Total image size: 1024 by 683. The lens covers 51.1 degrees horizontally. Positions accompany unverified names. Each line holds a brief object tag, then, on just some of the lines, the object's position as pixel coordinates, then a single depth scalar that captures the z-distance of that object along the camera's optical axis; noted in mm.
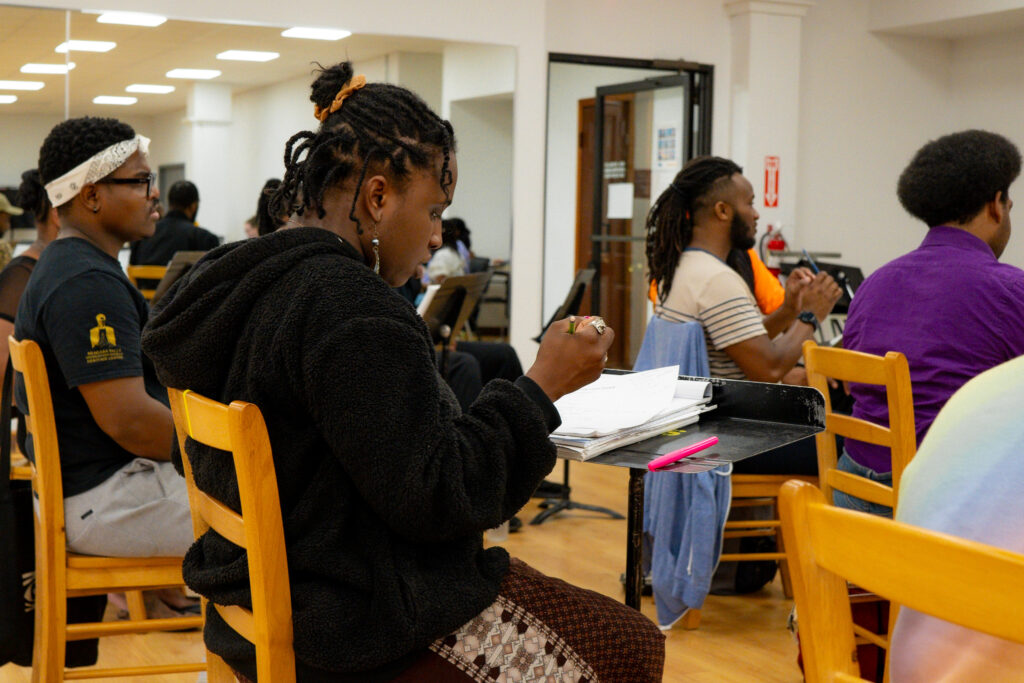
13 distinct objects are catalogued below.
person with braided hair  1172
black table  1488
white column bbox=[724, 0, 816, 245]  6879
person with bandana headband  2100
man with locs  2969
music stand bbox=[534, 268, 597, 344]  4223
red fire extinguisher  6875
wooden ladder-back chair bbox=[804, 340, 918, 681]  1954
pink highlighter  1421
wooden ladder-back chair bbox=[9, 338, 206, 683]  1970
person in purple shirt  2248
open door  6988
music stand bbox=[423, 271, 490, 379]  3889
